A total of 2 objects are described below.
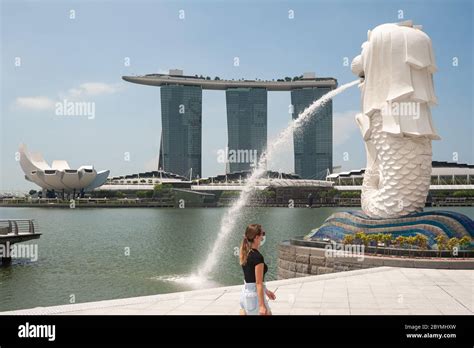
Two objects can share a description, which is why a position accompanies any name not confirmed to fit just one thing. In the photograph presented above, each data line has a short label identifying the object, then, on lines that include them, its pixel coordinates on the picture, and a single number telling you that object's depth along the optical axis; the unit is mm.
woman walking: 6383
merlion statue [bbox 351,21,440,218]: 18422
